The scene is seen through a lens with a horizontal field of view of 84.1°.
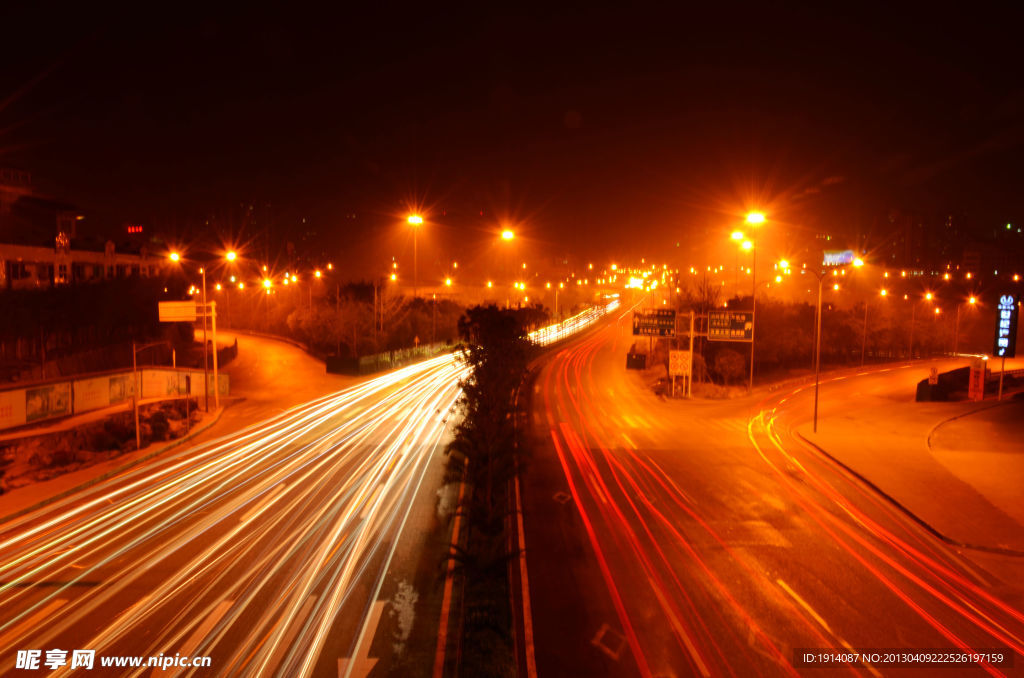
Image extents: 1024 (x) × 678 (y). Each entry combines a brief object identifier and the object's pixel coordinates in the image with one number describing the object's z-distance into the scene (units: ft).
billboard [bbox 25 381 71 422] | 61.77
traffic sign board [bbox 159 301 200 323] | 81.56
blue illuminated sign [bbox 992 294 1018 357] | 75.78
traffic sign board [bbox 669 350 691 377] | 95.98
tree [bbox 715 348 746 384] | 117.29
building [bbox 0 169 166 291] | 112.06
